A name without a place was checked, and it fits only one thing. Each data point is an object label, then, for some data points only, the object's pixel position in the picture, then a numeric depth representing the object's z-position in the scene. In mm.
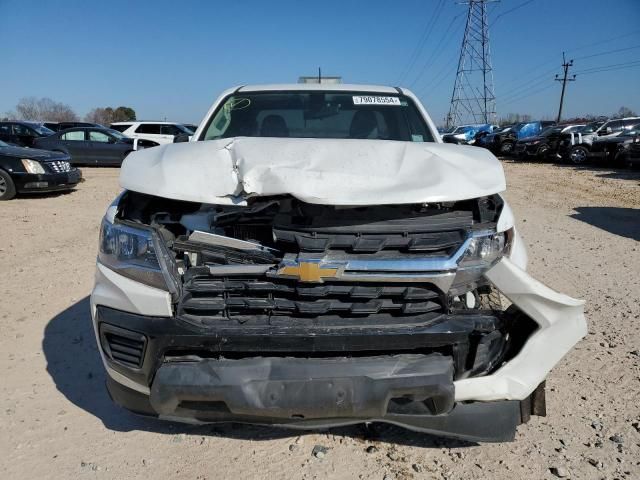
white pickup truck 1982
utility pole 58712
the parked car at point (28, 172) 10562
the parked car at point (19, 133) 18562
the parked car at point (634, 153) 15648
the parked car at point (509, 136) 26273
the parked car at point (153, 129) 19578
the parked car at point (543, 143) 21659
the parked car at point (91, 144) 17491
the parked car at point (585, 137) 20062
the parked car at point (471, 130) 35469
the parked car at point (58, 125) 25828
